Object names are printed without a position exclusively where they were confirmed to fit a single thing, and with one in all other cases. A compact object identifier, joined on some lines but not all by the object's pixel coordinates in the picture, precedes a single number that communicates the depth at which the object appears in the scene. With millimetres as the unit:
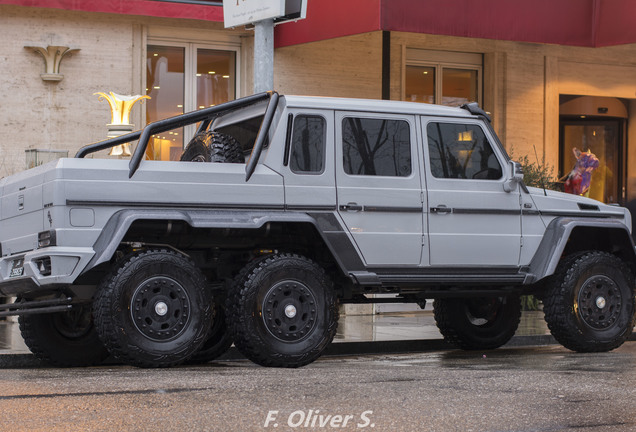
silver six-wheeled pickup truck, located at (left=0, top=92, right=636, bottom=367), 8070
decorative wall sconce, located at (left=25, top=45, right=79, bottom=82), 16875
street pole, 12195
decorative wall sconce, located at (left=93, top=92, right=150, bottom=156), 17172
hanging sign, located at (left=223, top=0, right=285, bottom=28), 11711
